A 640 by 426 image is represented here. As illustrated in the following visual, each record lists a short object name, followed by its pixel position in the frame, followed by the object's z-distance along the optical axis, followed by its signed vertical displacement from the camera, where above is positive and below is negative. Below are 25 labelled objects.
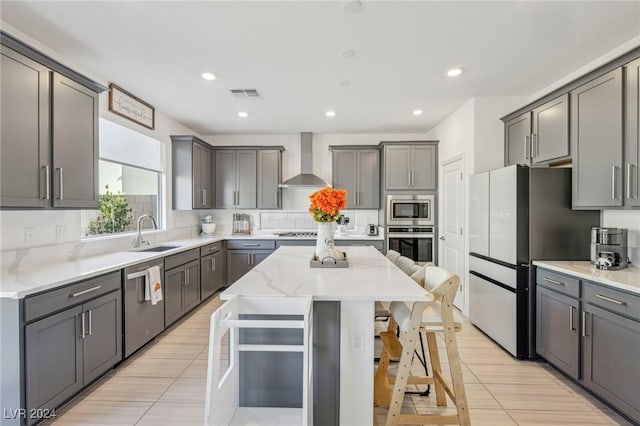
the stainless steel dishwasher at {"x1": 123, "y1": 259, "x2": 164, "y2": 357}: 2.64 -0.93
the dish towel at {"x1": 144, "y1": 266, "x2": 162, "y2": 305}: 2.86 -0.70
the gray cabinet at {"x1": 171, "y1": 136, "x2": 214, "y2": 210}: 4.59 +0.58
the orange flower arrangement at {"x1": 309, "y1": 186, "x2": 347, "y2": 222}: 2.27 +0.05
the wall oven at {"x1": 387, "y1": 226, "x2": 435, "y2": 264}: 4.85 -0.47
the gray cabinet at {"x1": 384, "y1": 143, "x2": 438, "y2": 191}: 4.92 +0.72
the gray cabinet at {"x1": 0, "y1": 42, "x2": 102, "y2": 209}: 1.88 +0.51
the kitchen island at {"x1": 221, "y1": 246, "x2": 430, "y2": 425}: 1.70 -0.76
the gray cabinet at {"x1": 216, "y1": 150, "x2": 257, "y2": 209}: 5.32 +0.55
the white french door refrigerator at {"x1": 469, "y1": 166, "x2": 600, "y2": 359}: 2.70 -0.20
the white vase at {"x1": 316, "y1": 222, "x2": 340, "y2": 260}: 2.40 -0.24
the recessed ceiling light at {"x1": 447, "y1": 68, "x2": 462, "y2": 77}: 2.93 +1.34
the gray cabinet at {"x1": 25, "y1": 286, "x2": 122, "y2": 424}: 1.79 -0.91
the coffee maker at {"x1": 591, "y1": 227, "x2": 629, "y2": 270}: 2.32 -0.28
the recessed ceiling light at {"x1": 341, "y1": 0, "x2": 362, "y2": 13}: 1.96 +1.32
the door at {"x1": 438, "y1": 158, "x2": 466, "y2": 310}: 4.05 -0.17
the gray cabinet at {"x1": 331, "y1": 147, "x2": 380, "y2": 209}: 5.25 +0.68
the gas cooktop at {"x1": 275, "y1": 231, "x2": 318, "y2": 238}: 5.22 -0.40
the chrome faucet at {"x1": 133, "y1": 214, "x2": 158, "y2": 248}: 3.49 -0.34
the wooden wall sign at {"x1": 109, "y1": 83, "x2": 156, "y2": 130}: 3.26 +1.19
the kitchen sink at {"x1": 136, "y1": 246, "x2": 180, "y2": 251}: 3.62 -0.45
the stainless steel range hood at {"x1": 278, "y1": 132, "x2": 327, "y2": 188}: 5.31 +0.95
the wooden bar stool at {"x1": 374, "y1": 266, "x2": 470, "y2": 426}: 1.71 -0.70
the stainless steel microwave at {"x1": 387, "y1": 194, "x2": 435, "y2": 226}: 4.87 +0.02
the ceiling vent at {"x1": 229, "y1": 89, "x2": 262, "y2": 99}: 3.47 +1.35
